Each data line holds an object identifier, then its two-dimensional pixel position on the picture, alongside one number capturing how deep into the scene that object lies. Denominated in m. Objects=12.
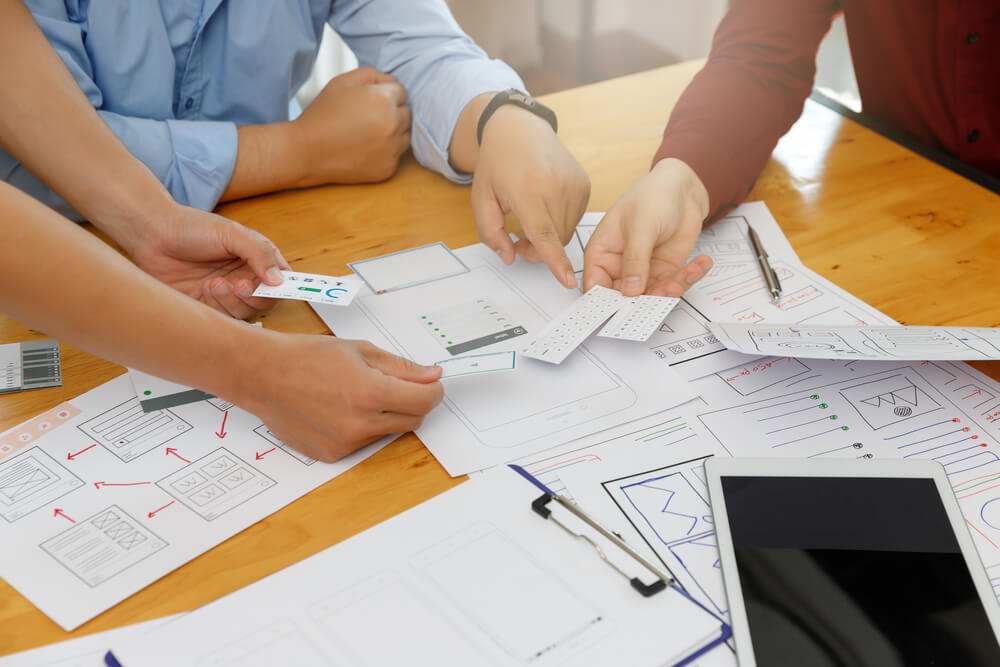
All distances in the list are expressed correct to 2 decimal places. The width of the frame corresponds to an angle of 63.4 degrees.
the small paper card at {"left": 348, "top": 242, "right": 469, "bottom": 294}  0.87
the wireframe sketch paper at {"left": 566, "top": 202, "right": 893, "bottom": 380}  0.78
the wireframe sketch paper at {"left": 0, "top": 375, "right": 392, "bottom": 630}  0.55
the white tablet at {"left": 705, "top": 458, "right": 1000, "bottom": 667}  0.48
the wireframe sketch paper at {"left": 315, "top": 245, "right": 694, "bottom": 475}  0.67
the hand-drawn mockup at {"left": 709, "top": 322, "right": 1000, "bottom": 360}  0.68
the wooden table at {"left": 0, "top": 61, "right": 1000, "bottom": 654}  0.57
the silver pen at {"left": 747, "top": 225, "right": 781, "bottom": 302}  0.85
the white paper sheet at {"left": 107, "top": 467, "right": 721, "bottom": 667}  0.49
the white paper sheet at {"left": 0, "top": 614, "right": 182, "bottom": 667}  0.50
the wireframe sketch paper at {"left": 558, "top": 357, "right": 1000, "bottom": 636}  0.58
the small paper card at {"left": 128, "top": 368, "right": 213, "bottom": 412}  0.69
